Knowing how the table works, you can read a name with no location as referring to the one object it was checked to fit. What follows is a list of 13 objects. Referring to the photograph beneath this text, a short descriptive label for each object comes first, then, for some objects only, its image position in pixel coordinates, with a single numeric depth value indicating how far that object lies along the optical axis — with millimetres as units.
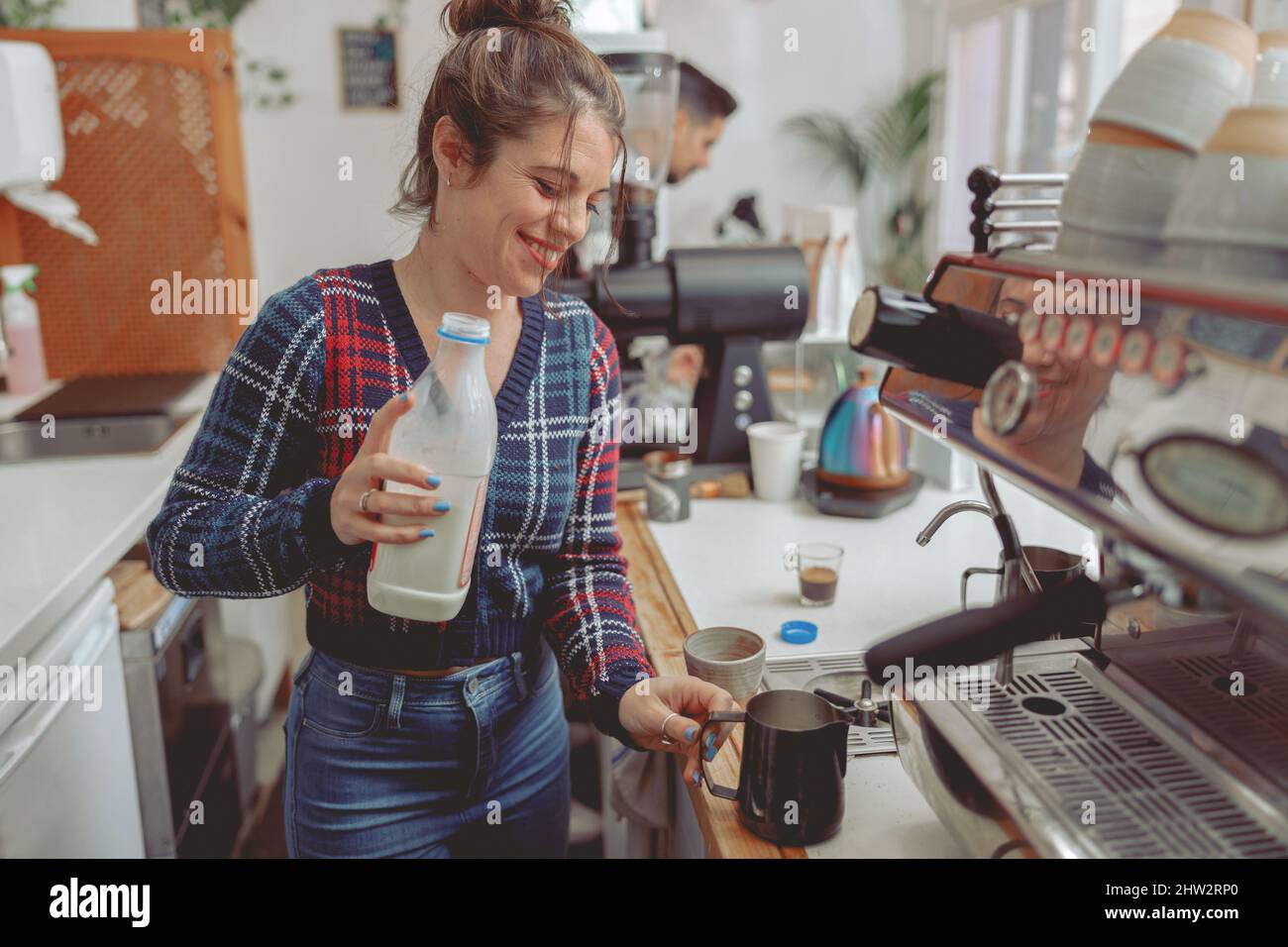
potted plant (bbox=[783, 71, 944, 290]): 5180
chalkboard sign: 3379
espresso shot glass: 1473
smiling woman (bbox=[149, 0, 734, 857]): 1047
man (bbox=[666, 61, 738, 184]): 2639
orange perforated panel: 2629
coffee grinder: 1907
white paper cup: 1953
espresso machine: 607
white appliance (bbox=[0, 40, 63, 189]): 2193
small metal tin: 1867
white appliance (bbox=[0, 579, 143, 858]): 1383
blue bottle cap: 1367
